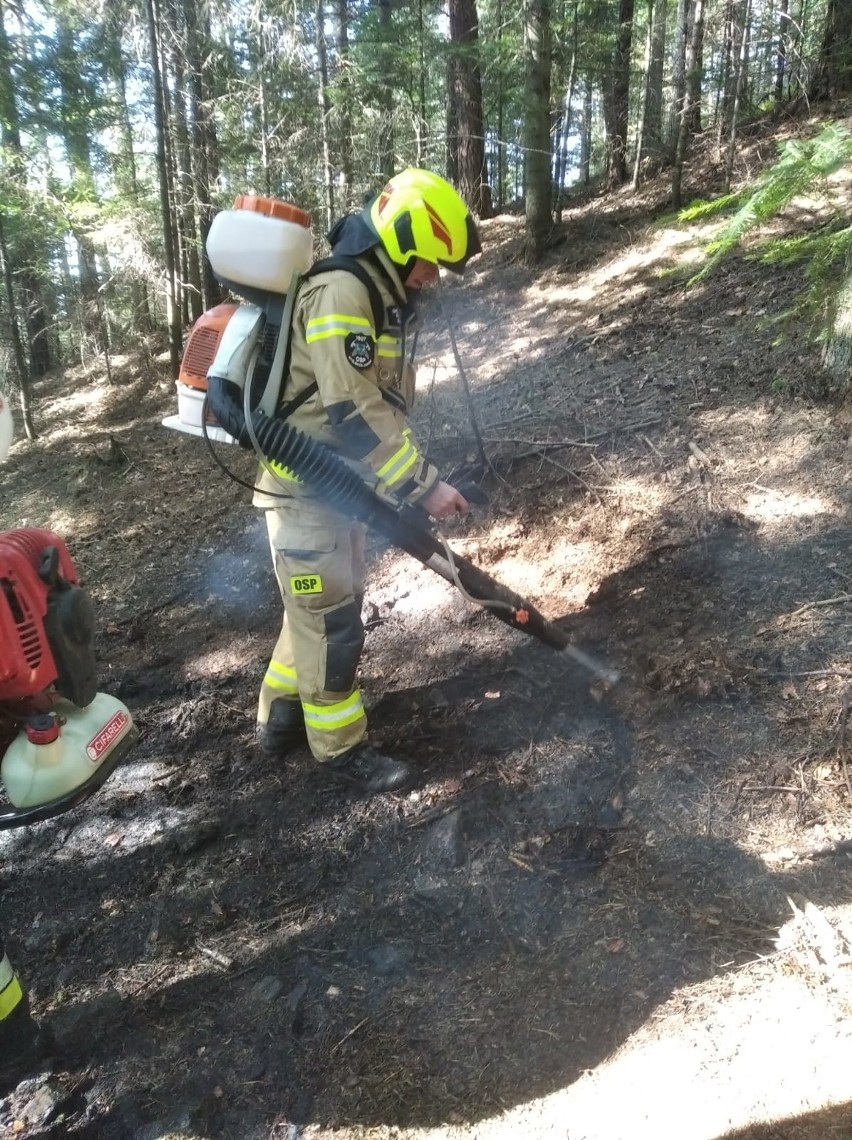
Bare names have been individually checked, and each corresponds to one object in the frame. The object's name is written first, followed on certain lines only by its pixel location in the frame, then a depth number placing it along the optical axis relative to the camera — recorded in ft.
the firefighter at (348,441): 9.80
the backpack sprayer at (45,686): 6.32
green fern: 11.48
